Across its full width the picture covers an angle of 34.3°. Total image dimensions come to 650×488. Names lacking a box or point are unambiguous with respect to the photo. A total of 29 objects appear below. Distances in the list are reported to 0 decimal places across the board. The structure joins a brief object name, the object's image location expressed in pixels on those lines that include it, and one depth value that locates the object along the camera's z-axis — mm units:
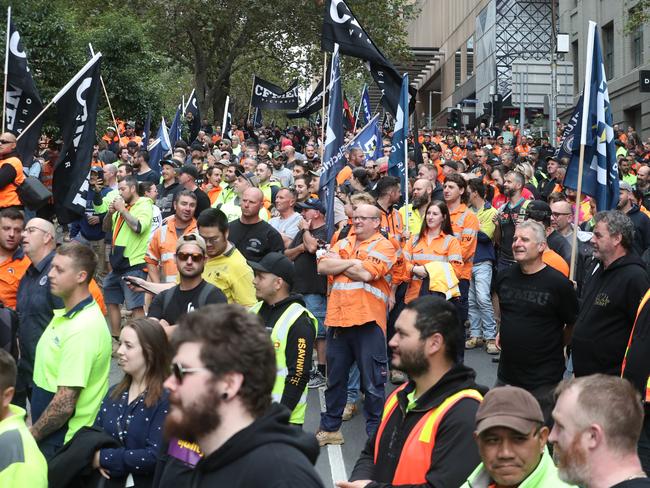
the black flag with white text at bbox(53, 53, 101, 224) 9836
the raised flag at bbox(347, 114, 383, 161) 14180
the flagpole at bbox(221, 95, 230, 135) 25453
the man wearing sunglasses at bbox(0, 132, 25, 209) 10508
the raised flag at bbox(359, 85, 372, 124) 22378
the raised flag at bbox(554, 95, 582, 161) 13500
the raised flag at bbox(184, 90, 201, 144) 25766
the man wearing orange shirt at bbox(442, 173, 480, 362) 10758
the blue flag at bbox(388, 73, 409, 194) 11273
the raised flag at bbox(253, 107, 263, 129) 31844
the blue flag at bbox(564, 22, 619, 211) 9203
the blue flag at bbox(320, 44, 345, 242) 10062
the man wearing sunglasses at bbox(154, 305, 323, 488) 2930
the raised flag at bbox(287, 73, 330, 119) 21953
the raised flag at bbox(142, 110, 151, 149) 21453
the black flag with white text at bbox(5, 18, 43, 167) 11695
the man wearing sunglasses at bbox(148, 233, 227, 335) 6566
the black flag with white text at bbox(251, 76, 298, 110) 28000
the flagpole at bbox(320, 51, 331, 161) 13052
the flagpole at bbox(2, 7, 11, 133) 11633
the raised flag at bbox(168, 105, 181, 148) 21078
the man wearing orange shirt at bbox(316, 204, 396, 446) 7887
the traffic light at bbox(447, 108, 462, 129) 36312
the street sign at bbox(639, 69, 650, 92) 16156
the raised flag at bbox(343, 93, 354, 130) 21078
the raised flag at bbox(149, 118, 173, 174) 18328
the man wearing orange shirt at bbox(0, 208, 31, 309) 7758
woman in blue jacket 4859
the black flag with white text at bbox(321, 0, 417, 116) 12242
